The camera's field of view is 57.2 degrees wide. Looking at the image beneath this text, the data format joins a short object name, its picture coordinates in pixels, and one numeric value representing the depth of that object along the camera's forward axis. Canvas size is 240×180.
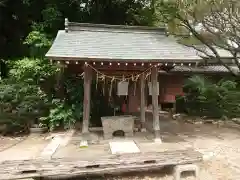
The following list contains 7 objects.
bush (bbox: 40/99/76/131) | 9.77
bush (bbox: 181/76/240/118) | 12.70
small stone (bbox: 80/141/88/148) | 7.11
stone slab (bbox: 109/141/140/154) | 6.59
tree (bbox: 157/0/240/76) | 8.89
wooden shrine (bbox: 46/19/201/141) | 6.74
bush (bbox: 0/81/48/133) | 9.52
